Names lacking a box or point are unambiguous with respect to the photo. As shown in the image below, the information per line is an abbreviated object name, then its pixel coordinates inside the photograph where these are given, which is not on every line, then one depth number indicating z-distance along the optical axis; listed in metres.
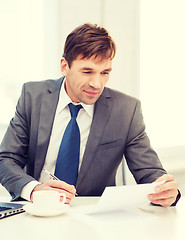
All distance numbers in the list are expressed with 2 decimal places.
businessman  1.63
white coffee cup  1.30
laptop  1.30
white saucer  1.29
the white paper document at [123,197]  1.29
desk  1.18
